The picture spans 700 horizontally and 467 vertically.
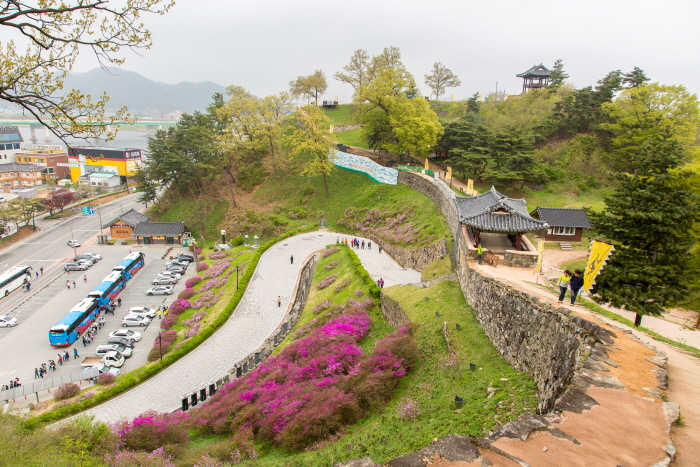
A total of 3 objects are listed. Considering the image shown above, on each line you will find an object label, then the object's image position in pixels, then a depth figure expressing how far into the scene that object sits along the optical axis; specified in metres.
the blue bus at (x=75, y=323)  28.11
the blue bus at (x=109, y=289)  33.62
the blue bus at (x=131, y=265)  39.84
